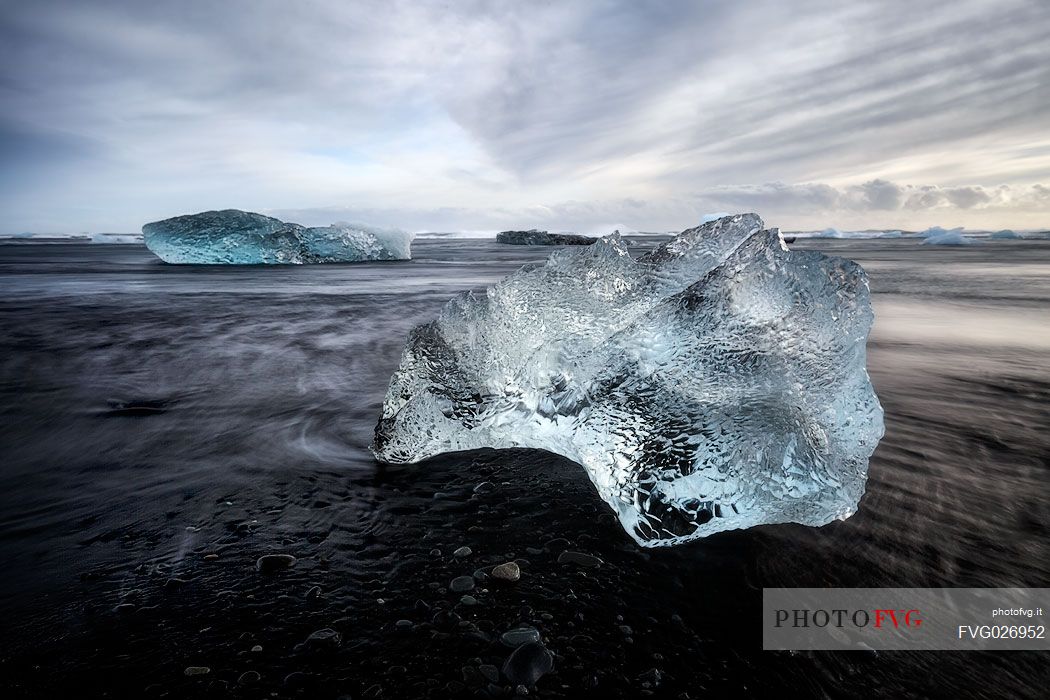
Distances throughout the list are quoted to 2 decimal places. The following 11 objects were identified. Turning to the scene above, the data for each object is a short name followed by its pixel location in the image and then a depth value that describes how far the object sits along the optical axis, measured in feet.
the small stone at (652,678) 3.56
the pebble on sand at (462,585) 4.47
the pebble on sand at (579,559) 4.88
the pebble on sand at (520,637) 3.86
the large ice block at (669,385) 5.13
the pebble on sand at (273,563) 4.75
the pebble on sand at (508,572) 4.60
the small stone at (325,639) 3.83
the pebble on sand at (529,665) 3.55
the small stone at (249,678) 3.51
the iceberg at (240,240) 50.60
